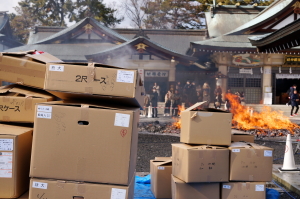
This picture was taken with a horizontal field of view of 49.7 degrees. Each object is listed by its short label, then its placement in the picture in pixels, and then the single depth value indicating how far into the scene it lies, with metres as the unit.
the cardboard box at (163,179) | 4.57
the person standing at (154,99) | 18.34
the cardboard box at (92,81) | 2.86
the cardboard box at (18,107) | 3.24
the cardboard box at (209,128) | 3.98
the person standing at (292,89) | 16.61
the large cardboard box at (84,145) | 2.80
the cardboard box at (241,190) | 3.98
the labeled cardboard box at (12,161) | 2.87
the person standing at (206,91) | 19.73
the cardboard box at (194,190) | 3.93
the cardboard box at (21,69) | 3.32
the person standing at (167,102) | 18.33
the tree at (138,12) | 35.00
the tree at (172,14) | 32.84
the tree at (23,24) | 36.09
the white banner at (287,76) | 20.81
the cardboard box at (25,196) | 3.02
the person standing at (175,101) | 18.27
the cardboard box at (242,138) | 4.73
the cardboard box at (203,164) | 3.79
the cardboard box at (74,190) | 2.79
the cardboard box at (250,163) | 3.94
